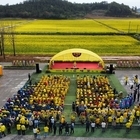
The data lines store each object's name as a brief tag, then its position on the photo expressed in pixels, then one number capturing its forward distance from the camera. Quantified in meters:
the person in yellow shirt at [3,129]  15.93
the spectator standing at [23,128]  16.25
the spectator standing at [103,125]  16.70
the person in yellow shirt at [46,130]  16.12
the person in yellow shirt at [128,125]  16.55
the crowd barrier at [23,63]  34.12
